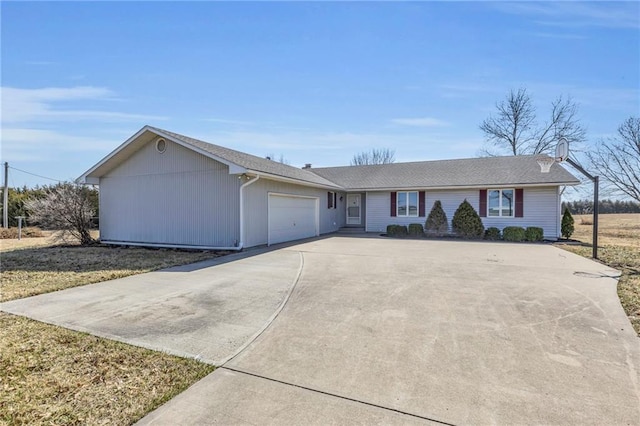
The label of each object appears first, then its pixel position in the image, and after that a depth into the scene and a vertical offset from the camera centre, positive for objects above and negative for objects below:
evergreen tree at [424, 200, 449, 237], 16.81 -0.45
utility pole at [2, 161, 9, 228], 21.30 +0.88
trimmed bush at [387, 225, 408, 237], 17.11 -0.94
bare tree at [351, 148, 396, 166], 43.56 +7.83
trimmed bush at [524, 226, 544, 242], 14.82 -0.95
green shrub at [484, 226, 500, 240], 15.65 -1.00
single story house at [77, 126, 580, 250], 11.70 +0.86
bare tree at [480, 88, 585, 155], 27.12 +7.71
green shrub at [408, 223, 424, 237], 17.02 -0.88
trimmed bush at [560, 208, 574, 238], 15.33 -0.60
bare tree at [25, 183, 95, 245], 13.84 +0.10
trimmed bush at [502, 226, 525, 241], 14.98 -0.93
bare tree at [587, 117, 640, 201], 24.19 +4.20
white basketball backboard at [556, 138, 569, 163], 10.70 +2.11
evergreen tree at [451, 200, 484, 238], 15.91 -0.43
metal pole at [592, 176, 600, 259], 10.14 -0.14
